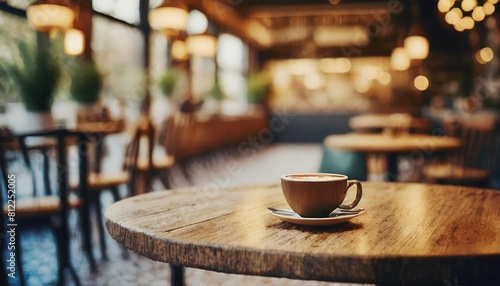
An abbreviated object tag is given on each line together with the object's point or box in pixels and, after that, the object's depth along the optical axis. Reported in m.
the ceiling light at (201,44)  7.74
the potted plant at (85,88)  5.22
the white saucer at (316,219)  0.92
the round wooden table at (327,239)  0.72
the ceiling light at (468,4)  6.98
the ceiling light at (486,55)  10.21
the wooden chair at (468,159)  3.78
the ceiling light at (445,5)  7.00
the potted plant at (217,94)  9.75
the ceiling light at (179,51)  8.67
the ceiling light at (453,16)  7.47
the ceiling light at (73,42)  5.53
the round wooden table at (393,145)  3.01
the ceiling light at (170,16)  5.64
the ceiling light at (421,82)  13.65
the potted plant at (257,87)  12.80
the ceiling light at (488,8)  7.20
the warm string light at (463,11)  7.04
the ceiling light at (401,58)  10.38
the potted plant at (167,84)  7.08
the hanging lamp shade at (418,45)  7.05
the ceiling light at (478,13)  7.17
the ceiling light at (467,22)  7.66
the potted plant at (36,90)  3.94
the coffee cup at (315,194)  0.92
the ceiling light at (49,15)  4.55
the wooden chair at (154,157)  3.65
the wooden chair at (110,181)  3.56
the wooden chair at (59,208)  2.72
